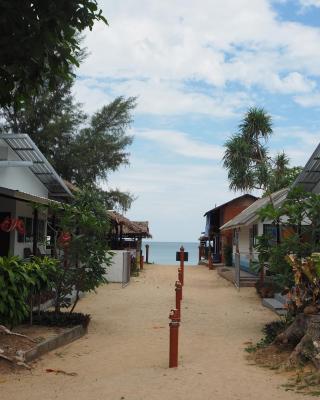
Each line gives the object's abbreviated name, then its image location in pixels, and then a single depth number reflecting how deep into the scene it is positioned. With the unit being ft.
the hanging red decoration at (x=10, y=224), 44.86
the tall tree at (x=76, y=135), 110.63
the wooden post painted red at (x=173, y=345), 25.89
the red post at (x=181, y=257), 73.77
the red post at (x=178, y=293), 40.10
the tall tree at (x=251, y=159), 113.80
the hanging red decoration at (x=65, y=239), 37.29
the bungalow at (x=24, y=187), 46.39
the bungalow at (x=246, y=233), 70.85
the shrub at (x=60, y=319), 34.99
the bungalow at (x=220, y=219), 129.80
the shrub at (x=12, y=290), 27.12
